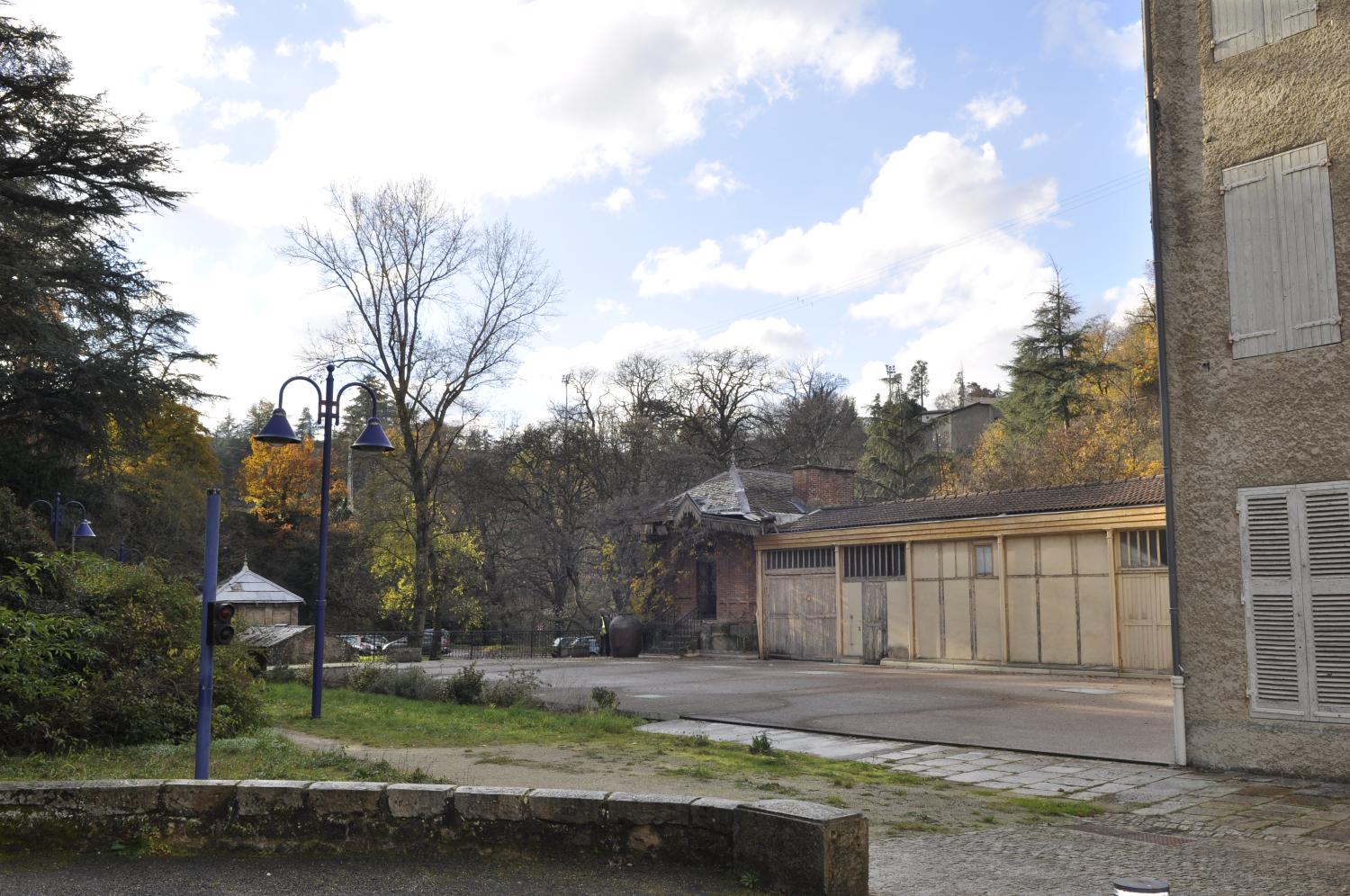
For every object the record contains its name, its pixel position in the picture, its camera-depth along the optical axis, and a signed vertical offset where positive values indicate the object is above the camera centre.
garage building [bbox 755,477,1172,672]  19.94 -0.91
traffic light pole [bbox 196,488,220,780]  6.90 -0.61
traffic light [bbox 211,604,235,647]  6.88 -0.53
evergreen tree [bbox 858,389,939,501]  48.69 +4.43
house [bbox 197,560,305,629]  28.38 -1.44
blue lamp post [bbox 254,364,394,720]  13.21 +1.43
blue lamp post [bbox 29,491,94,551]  21.48 +0.67
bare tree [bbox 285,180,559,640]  34.53 +6.70
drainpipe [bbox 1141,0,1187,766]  9.29 +1.13
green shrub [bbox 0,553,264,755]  8.73 -1.08
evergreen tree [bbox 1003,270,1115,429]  39.09 +6.87
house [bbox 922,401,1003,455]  57.31 +6.93
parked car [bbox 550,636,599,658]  33.09 -3.37
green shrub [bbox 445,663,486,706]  15.57 -2.23
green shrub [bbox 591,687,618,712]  13.95 -2.17
